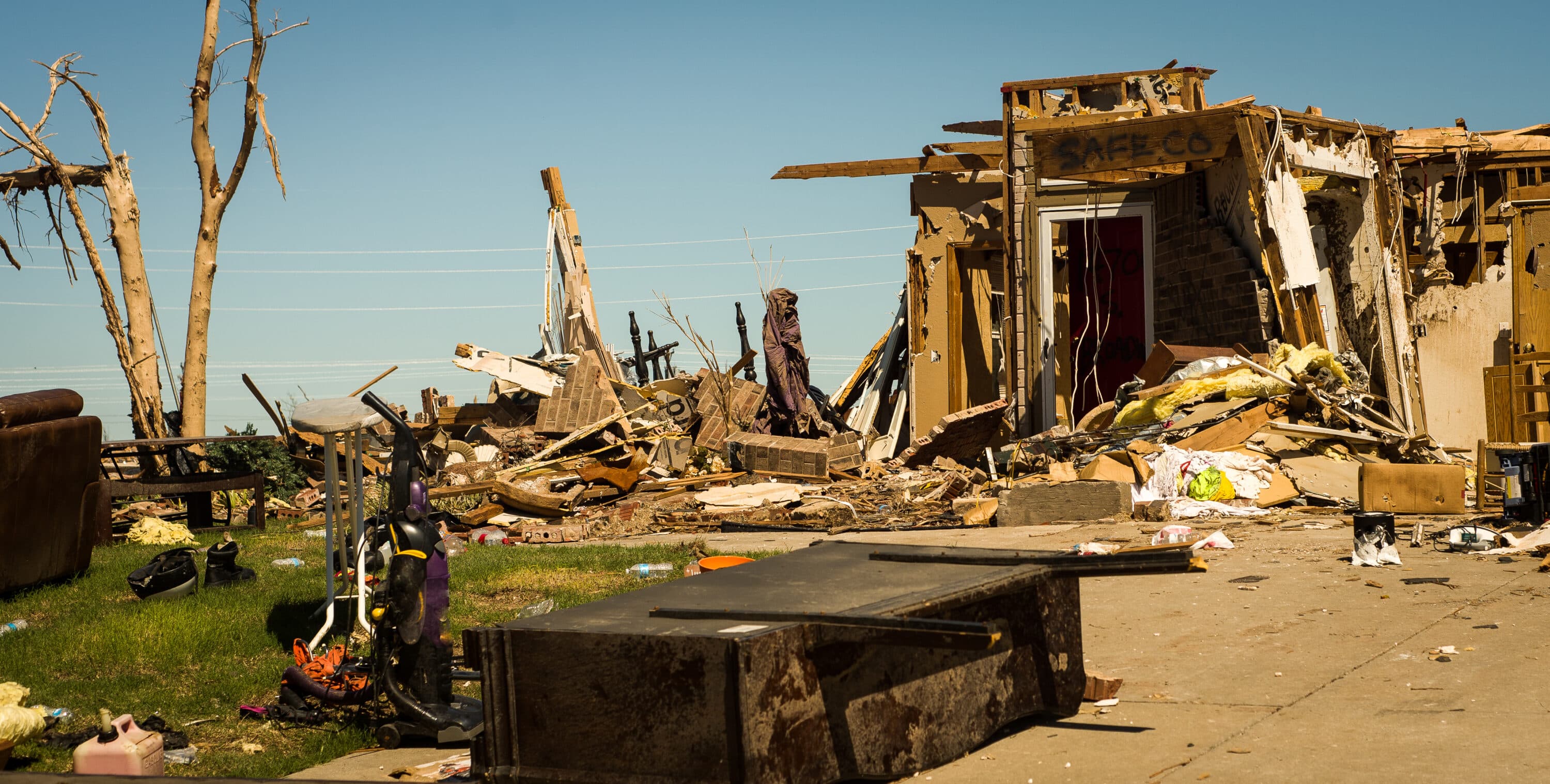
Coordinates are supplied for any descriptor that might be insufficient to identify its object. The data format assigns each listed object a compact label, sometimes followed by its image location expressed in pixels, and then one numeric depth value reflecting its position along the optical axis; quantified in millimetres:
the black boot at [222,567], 7902
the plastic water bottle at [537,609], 6398
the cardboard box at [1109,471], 10984
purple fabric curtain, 17250
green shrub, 15117
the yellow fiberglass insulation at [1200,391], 11805
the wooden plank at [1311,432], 11203
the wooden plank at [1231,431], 11336
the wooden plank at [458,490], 14000
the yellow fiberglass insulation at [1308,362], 11867
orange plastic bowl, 6434
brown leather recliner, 7648
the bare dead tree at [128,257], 16406
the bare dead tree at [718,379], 15870
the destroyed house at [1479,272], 13805
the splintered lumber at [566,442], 15281
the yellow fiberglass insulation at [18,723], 4469
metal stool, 5613
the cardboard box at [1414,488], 9492
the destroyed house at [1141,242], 12922
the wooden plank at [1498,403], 12547
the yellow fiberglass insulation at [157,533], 11023
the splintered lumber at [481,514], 12656
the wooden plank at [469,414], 21906
